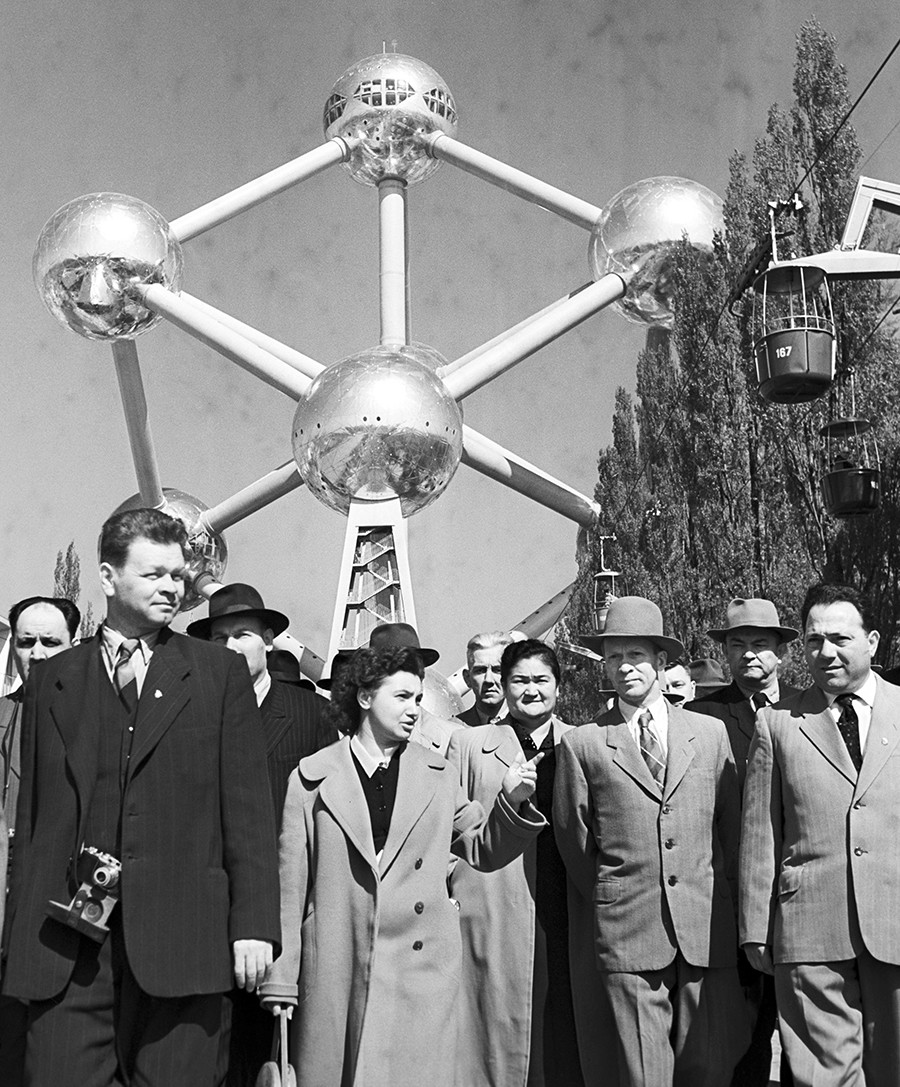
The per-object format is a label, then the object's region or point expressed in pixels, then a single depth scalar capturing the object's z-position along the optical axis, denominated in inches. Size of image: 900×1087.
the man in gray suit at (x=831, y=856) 175.6
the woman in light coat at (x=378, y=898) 171.0
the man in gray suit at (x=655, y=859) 192.2
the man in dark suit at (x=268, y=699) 214.1
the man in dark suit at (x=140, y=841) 142.4
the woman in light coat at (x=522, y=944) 208.4
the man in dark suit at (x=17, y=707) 172.2
